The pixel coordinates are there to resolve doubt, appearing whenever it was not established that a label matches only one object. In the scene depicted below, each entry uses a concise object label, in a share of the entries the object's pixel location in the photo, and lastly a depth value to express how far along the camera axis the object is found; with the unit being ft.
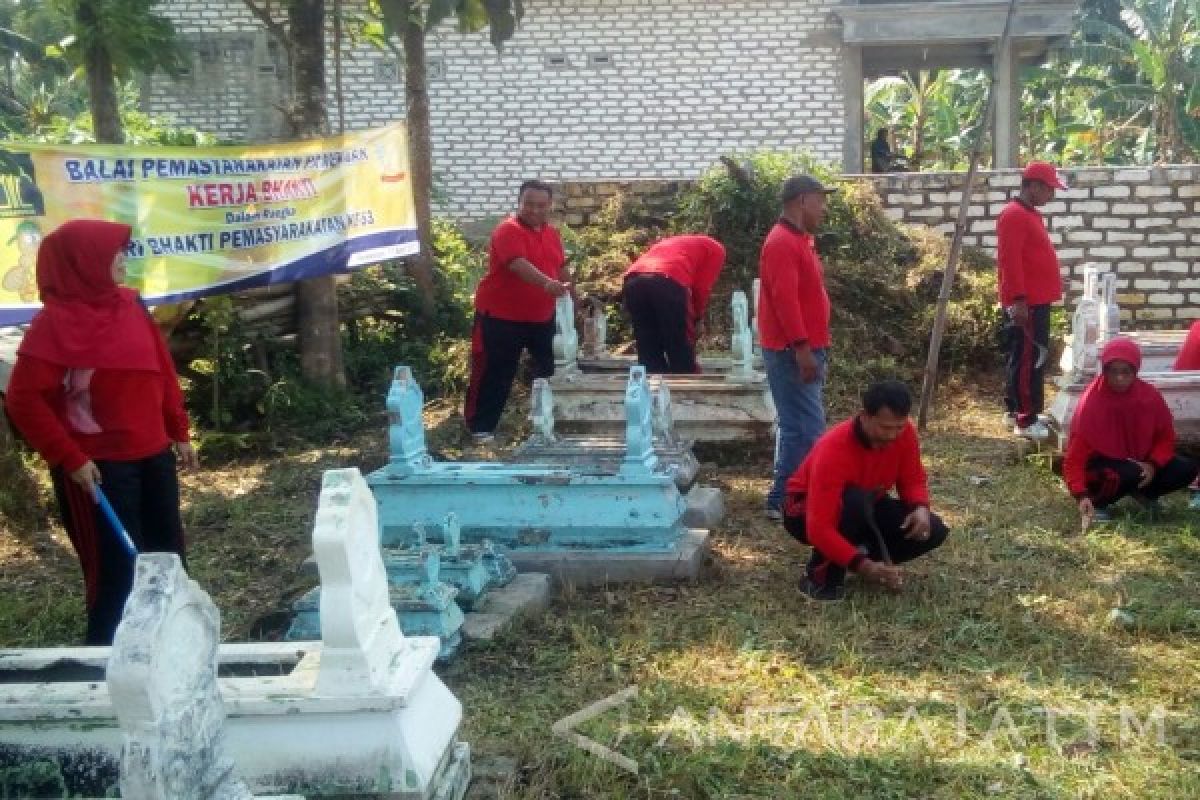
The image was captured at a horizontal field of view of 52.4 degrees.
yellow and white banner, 19.20
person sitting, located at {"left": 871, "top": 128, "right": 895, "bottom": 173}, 53.83
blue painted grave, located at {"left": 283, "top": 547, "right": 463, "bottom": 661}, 12.99
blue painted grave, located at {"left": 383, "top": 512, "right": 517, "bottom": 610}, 13.87
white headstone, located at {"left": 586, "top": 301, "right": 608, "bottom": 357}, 26.53
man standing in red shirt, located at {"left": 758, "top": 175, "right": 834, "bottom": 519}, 16.96
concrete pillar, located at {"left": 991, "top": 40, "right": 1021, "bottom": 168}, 45.60
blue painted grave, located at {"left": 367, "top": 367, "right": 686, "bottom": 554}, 15.89
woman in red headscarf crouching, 17.57
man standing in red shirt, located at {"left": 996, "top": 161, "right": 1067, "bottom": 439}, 22.26
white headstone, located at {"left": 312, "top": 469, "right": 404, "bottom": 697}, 7.89
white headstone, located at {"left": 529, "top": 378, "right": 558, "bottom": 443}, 18.95
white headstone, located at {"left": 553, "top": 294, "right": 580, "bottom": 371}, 24.03
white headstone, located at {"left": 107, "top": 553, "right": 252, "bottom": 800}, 5.88
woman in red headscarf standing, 11.71
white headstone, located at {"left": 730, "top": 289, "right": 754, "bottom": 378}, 22.95
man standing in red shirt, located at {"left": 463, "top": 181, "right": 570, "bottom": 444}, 21.91
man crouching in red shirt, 14.26
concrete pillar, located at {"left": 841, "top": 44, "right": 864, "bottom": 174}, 44.45
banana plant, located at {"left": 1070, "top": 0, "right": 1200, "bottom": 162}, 64.34
